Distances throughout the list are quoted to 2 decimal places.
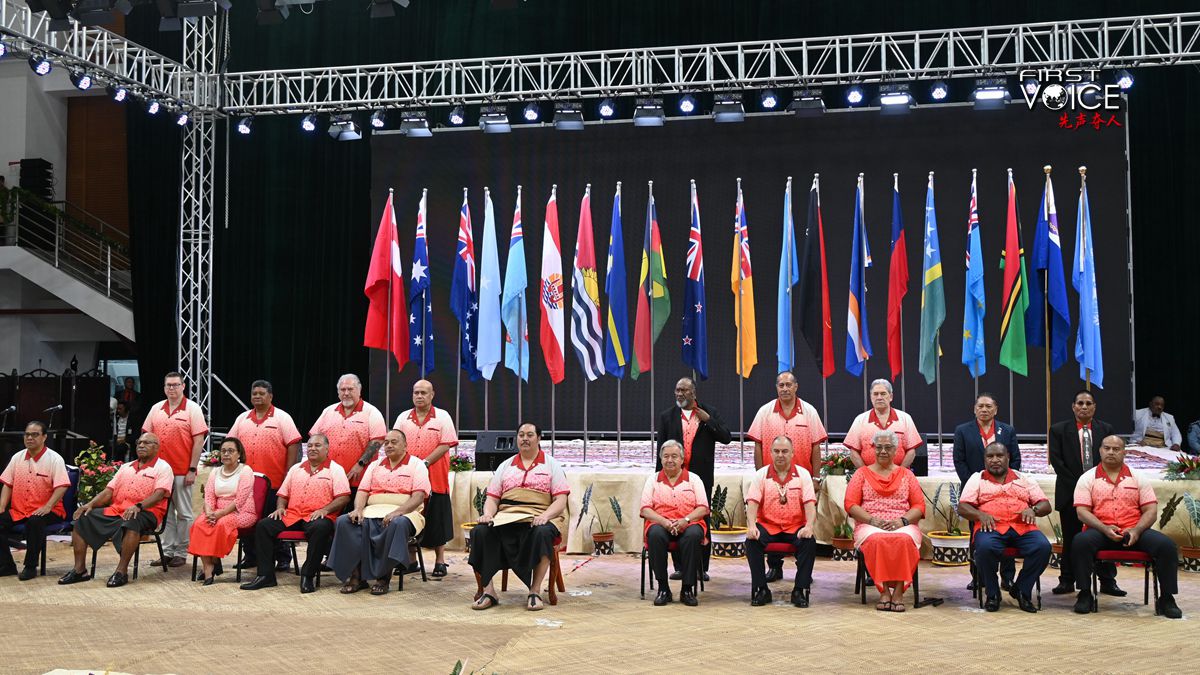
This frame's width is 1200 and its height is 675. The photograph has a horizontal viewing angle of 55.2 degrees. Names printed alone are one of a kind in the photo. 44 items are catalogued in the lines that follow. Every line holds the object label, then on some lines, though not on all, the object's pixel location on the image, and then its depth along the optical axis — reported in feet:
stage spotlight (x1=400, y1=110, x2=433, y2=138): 43.70
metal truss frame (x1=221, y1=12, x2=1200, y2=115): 38.29
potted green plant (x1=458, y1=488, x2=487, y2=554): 33.14
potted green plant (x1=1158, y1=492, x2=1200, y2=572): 29.68
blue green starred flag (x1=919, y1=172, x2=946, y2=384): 37.45
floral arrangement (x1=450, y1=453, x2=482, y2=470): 33.81
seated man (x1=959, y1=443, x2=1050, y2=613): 24.89
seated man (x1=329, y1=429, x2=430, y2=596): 27.12
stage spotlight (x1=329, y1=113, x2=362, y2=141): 44.37
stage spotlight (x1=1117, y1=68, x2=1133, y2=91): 38.22
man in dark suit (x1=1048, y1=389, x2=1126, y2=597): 26.76
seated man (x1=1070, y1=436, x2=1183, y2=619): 24.31
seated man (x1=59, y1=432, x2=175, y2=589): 28.71
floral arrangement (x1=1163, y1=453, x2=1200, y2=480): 30.07
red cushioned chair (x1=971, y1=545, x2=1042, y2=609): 25.34
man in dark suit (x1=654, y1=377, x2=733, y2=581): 29.19
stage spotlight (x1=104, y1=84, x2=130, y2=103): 41.78
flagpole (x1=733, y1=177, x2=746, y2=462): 38.36
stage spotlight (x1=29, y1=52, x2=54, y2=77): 38.29
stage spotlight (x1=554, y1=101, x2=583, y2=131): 42.75
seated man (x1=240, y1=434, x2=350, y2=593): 27.55
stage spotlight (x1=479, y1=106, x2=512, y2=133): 43.09
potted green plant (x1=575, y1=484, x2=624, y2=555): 32.96
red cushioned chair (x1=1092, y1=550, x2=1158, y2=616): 24.74
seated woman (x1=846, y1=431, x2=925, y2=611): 25.00
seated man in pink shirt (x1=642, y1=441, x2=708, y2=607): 25.85
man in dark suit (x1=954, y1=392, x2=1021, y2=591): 27.76
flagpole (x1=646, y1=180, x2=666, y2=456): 38.55
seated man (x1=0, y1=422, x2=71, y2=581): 29.71
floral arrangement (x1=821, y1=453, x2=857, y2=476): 32.42
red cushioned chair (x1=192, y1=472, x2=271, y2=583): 28.89
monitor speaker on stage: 33.81
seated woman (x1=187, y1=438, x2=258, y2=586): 28.35
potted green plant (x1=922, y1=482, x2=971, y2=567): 30.53
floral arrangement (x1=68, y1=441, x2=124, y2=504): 35.09
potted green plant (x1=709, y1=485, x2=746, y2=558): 32.19
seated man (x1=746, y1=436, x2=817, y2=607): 25.77
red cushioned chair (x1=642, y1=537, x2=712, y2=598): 26.32
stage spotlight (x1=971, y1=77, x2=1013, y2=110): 39.01
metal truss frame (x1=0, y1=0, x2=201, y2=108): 37.45
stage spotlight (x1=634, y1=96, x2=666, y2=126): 41.88
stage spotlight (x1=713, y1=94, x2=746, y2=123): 41.14
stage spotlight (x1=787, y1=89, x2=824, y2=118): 40.52
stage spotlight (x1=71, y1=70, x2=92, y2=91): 40.57
